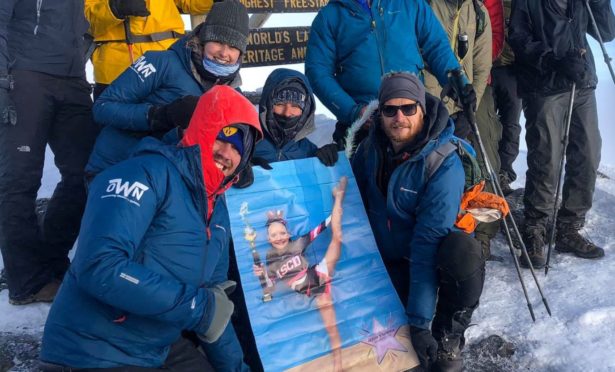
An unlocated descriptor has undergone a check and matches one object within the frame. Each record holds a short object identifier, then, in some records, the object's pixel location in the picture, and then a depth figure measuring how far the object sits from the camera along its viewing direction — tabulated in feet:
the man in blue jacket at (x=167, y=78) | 10.05
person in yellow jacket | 12.17
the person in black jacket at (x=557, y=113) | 13.91
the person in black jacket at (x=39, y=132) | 11.15
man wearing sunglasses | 9.09
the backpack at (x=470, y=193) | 9.56
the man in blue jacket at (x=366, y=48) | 12.42
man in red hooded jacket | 6.51
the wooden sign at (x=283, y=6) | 18.05
